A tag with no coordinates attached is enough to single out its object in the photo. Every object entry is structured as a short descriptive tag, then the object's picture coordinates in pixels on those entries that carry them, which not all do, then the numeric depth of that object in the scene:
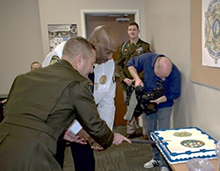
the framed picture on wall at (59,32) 3.07
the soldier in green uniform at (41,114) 0.83
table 1.06
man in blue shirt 1.86
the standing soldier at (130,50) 2.76
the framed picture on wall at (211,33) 1.34
